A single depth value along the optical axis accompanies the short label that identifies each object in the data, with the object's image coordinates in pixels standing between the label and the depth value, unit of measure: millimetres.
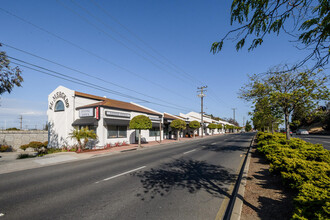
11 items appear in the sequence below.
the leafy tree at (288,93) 9672
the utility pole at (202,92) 39894
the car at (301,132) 44522
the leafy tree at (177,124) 27558
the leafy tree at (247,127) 104612
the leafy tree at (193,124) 34456
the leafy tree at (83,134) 15039
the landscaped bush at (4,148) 20203
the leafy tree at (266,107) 11106
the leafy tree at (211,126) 51281
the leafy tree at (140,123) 18484
